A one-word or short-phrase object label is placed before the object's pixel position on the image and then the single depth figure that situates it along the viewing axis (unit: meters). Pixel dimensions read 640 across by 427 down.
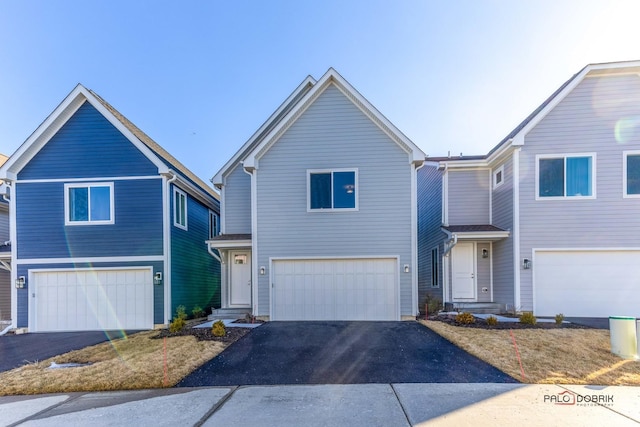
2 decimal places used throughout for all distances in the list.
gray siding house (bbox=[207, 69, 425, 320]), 9.84
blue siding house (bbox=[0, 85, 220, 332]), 10.28
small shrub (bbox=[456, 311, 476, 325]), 8.82
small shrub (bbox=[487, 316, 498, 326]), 8.47
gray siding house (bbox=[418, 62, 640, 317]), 9.70
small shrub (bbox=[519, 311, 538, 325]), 8.48
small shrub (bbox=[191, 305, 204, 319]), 11.81
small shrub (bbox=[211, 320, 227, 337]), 8.01
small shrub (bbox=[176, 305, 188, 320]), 10.34
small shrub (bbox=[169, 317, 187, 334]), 8.73
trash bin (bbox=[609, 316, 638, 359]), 6.05
